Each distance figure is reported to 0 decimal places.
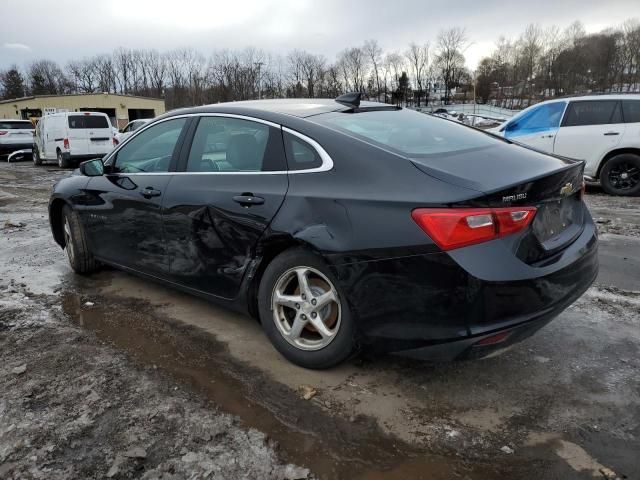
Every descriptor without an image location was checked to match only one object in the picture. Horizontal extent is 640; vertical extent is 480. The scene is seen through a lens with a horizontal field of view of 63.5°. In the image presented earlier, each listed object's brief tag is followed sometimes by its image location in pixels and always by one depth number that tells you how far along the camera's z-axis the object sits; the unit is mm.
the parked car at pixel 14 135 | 22766
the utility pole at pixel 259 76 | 79825
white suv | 8773
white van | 17703
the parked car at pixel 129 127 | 20586
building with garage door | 52312
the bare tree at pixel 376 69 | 97625
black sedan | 2402
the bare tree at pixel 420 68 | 97250
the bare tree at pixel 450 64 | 93500
